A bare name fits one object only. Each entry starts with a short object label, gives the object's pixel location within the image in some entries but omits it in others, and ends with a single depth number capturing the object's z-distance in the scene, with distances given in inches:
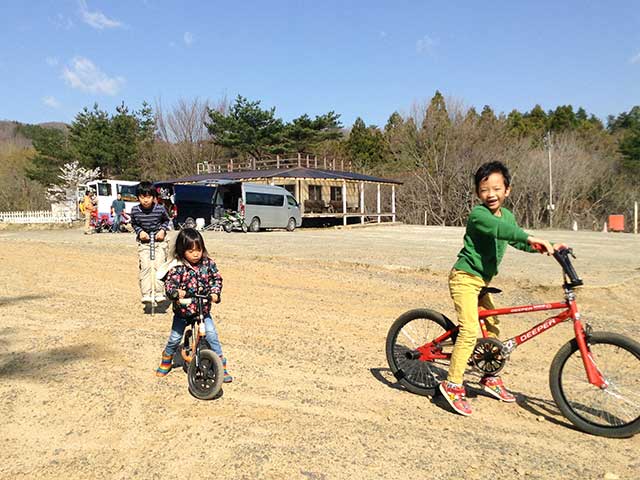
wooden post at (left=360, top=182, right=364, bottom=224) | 1179.9
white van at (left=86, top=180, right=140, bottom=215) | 891.4
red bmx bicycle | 119.8
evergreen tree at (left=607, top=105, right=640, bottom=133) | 2323.1
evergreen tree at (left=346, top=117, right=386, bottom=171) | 1897.5
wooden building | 1073.5
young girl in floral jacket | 145.9
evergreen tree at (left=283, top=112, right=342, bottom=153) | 1647.4
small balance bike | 138.7
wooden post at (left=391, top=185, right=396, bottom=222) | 1280.8
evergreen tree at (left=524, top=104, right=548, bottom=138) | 1795.0
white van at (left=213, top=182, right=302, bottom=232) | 812.0
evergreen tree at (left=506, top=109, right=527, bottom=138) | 1730.8
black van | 826.8
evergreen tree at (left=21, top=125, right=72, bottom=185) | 1642.5
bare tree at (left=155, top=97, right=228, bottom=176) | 1972.2
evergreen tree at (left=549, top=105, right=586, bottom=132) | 1959.4
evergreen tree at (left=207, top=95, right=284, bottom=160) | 1659.7
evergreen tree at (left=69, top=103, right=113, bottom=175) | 1626.5
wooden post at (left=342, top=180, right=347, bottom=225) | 1111.6
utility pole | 1231.6
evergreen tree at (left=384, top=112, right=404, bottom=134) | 1692.3
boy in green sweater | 131.0
